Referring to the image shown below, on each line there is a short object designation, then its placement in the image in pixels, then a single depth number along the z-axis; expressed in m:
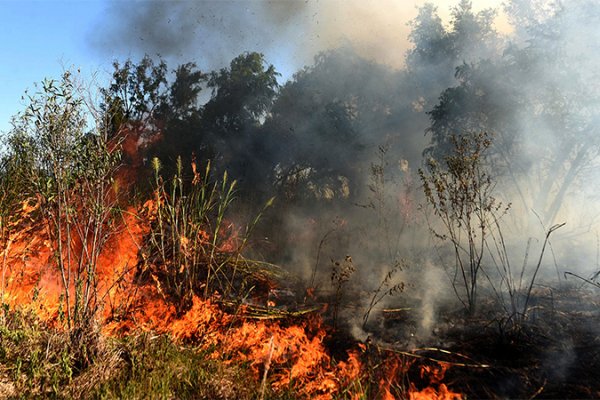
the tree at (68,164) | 4.04
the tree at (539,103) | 10.95
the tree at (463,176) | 4.90
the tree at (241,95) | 17.03
